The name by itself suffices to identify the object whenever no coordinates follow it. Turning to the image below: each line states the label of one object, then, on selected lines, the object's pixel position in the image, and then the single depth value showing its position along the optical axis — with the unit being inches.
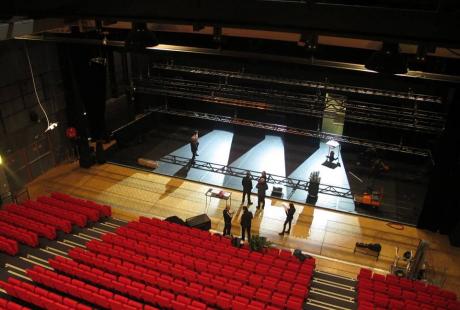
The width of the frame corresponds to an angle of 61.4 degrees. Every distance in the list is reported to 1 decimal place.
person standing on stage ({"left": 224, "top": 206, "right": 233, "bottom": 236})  434.3
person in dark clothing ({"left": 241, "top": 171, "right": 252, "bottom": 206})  500.2
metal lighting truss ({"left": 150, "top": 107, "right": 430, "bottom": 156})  545.0
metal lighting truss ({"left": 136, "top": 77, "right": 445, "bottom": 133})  532.5
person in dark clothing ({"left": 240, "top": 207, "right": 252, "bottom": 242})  429.7
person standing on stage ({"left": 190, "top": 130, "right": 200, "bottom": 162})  599.4
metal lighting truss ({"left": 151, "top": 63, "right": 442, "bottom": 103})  515.5
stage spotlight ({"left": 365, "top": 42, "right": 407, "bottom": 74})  224.8
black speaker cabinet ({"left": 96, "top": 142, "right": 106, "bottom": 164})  598.5
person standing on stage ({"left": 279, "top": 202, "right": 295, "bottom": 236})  443.5
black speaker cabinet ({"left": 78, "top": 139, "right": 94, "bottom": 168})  586.6
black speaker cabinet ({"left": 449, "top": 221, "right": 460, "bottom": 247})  449.7
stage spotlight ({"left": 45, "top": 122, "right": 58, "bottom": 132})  537.0
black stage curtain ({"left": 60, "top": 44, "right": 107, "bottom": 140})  559.8
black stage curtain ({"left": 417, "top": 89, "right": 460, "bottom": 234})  426.9
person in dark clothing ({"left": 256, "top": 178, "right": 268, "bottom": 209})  489.0
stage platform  532.4
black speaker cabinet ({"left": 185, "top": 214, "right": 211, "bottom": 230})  455.8
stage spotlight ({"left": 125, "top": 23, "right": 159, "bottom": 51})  282.2
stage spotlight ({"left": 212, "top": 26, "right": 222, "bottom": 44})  317.4
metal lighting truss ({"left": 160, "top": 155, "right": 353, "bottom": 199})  541.4
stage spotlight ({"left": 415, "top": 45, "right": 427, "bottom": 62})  263.3
